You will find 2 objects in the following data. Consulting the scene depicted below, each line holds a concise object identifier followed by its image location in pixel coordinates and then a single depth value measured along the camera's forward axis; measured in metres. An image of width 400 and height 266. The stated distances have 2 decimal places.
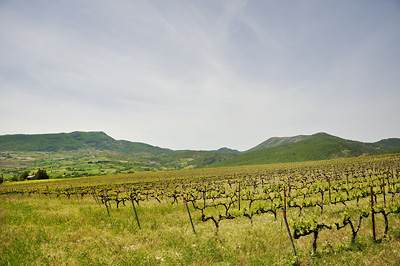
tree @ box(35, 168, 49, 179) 105.29
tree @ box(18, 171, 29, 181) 105.19
